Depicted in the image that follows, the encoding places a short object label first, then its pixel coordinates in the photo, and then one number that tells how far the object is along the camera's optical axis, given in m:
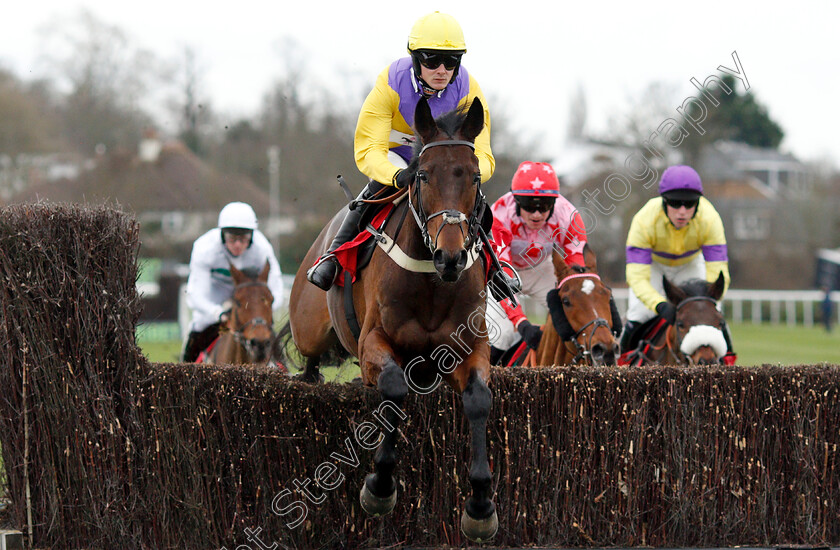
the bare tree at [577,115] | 123.12
